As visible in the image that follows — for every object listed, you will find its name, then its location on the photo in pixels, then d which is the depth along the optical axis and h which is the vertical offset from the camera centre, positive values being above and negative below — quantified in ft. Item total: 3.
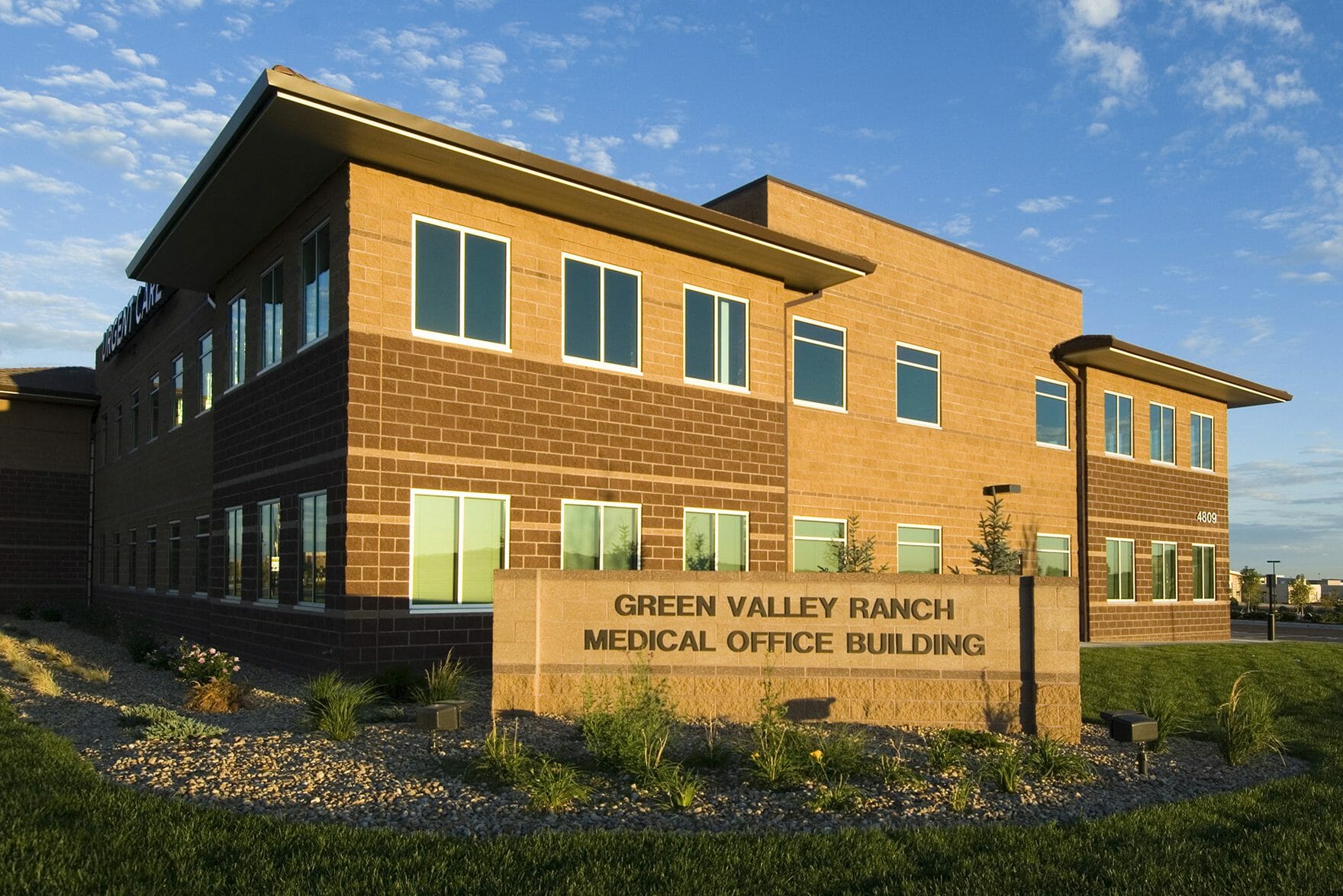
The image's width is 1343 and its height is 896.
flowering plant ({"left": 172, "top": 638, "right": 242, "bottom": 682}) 45.78 -5.89
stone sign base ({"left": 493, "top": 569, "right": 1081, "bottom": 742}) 37.76 -3.98
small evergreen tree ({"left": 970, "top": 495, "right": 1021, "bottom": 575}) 75.46 -1.30
